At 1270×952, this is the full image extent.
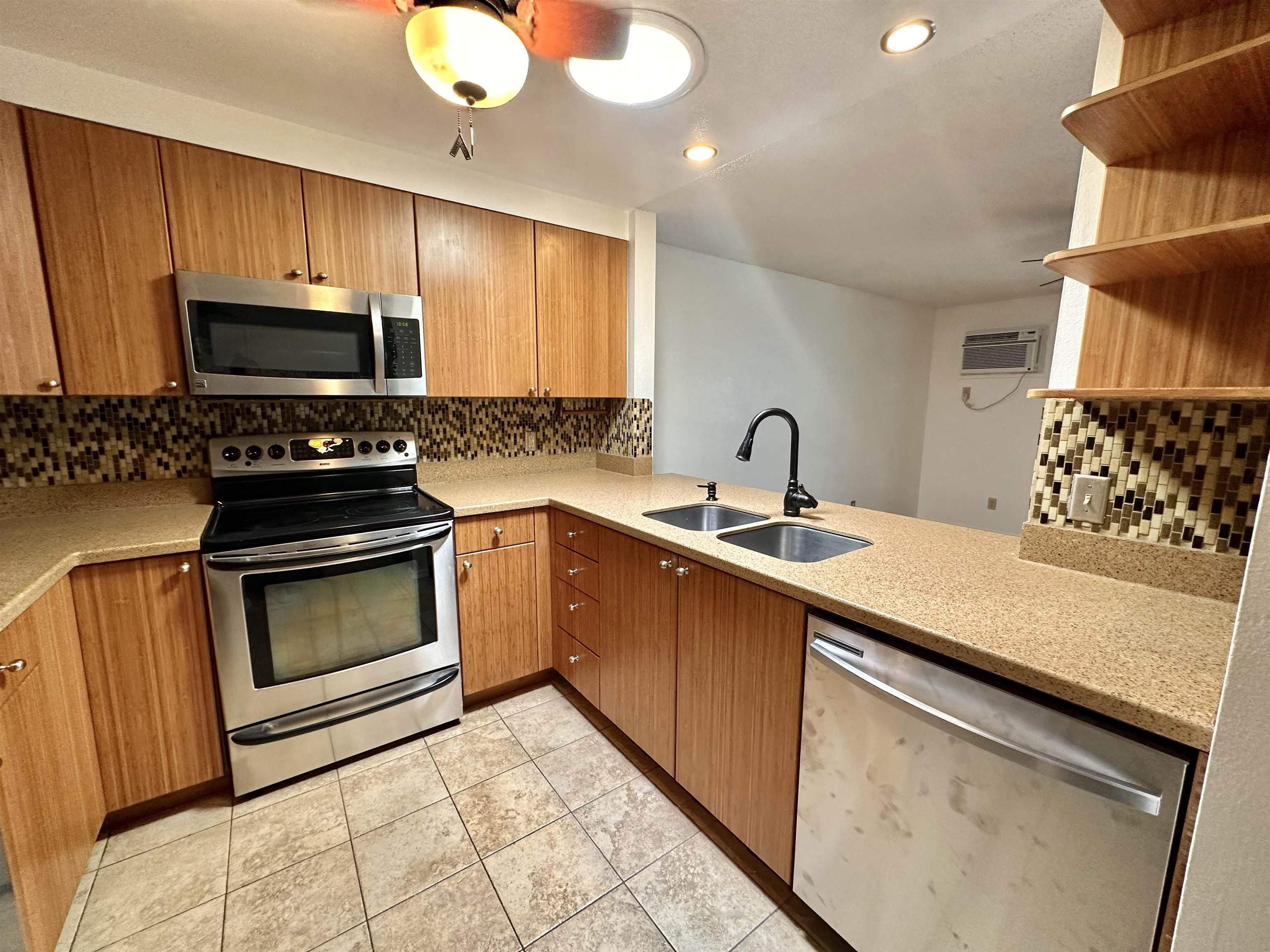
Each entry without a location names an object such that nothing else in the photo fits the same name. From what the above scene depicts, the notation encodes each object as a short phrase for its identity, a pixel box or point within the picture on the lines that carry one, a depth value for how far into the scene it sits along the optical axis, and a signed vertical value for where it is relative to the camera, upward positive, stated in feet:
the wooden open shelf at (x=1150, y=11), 3.20 +2.56
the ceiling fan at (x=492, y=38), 3.59 +2.67
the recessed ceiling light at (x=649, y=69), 4.30 +3.13
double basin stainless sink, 5.45 -1.49
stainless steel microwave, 5.44 +0.73
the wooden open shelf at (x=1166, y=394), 2.65 +0.11
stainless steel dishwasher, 2.42 -2.29
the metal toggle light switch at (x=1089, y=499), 3.88 -0.68
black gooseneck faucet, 5.92 -0.94
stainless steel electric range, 5.25 -2.27
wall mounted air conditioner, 15.42 +1.84
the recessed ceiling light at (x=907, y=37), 4.14 +3.11
